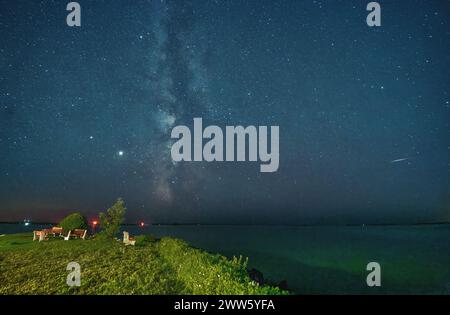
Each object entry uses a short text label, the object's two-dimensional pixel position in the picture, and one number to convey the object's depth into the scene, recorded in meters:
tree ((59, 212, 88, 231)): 26.12
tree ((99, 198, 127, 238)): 26.88
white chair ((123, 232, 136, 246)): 21.65
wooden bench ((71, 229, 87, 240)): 24.89
